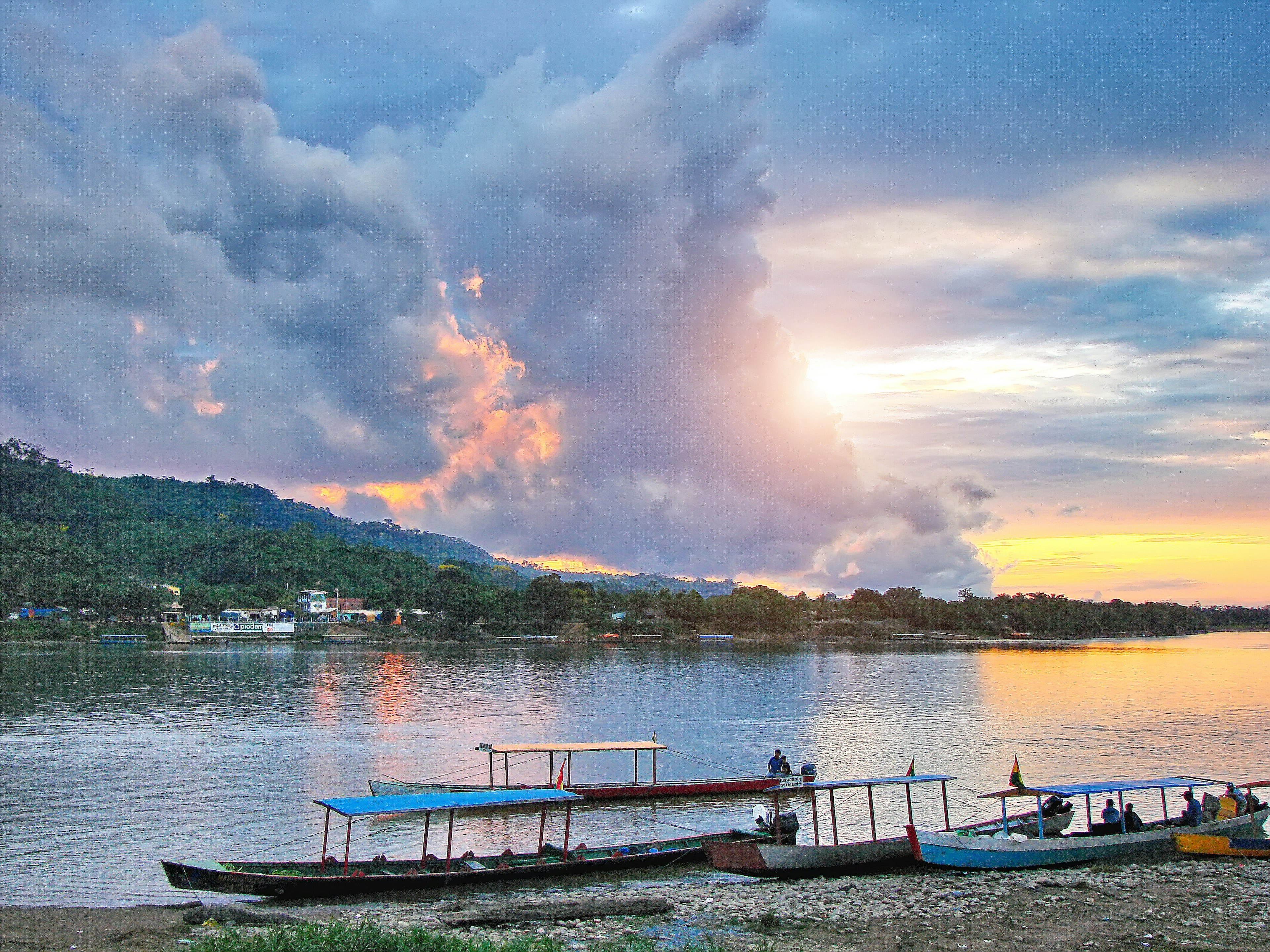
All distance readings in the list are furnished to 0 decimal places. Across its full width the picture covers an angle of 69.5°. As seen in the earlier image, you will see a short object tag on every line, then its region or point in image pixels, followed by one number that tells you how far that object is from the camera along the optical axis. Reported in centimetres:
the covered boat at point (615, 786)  3189
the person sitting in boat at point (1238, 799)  2662
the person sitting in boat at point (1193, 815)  2659
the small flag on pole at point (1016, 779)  2700
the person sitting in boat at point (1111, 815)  2600
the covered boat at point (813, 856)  2314
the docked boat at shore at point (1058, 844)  2352
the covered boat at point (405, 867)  2123
